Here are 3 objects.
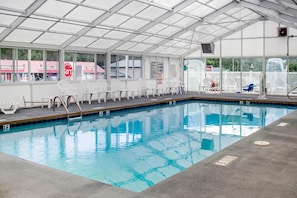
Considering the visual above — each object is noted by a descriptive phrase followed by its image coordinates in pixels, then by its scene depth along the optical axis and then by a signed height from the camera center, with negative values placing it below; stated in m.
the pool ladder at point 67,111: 9.56 -0.74
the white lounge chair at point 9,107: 9.42 -0.58
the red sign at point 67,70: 12.40 +0.69
